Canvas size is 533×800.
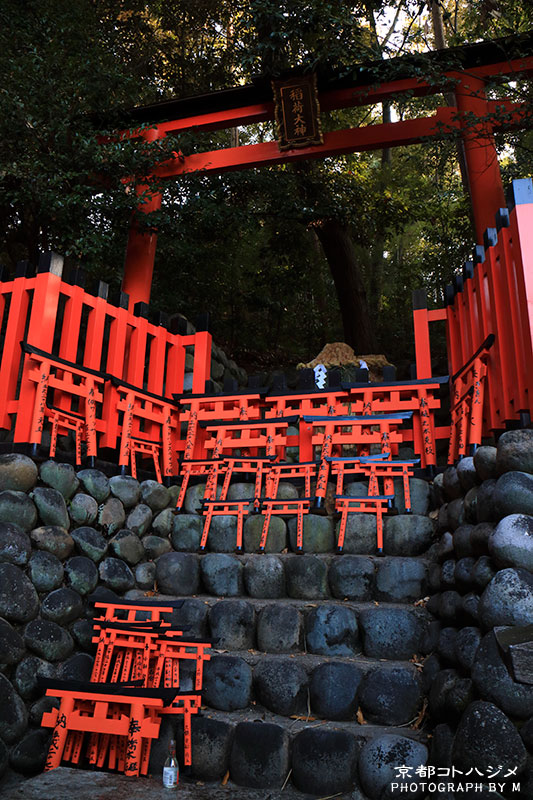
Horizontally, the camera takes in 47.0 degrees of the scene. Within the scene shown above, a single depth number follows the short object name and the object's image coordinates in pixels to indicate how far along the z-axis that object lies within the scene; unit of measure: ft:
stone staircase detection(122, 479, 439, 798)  10.96
